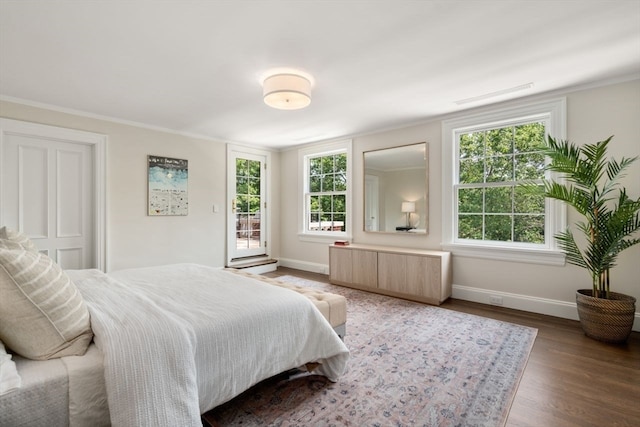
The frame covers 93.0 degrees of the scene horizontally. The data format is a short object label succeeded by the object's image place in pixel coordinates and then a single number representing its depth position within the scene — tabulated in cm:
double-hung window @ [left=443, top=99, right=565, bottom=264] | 341
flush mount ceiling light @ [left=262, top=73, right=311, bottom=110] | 273
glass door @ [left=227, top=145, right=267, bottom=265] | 545
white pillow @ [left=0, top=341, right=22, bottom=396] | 104
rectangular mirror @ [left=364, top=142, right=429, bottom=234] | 435
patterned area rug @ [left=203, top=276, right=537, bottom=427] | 173
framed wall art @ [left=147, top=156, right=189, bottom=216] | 446
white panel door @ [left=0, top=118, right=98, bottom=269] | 343
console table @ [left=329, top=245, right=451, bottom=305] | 376
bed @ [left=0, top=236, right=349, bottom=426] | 116
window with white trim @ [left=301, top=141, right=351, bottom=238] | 531
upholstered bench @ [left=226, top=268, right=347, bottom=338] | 222
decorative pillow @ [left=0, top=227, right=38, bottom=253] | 183
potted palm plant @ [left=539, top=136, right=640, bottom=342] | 261
